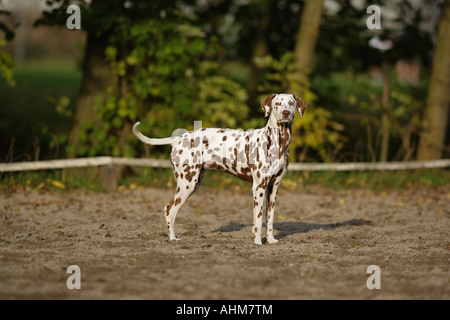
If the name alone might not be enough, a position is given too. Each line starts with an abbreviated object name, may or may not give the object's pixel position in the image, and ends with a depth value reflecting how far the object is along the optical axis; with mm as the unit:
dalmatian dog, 7891
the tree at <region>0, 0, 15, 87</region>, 12305
